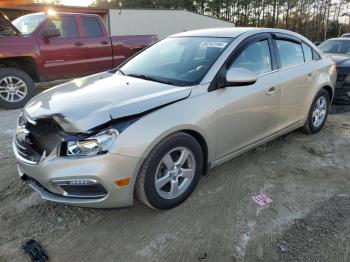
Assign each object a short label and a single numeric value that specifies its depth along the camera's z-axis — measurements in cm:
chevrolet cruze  279
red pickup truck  711
